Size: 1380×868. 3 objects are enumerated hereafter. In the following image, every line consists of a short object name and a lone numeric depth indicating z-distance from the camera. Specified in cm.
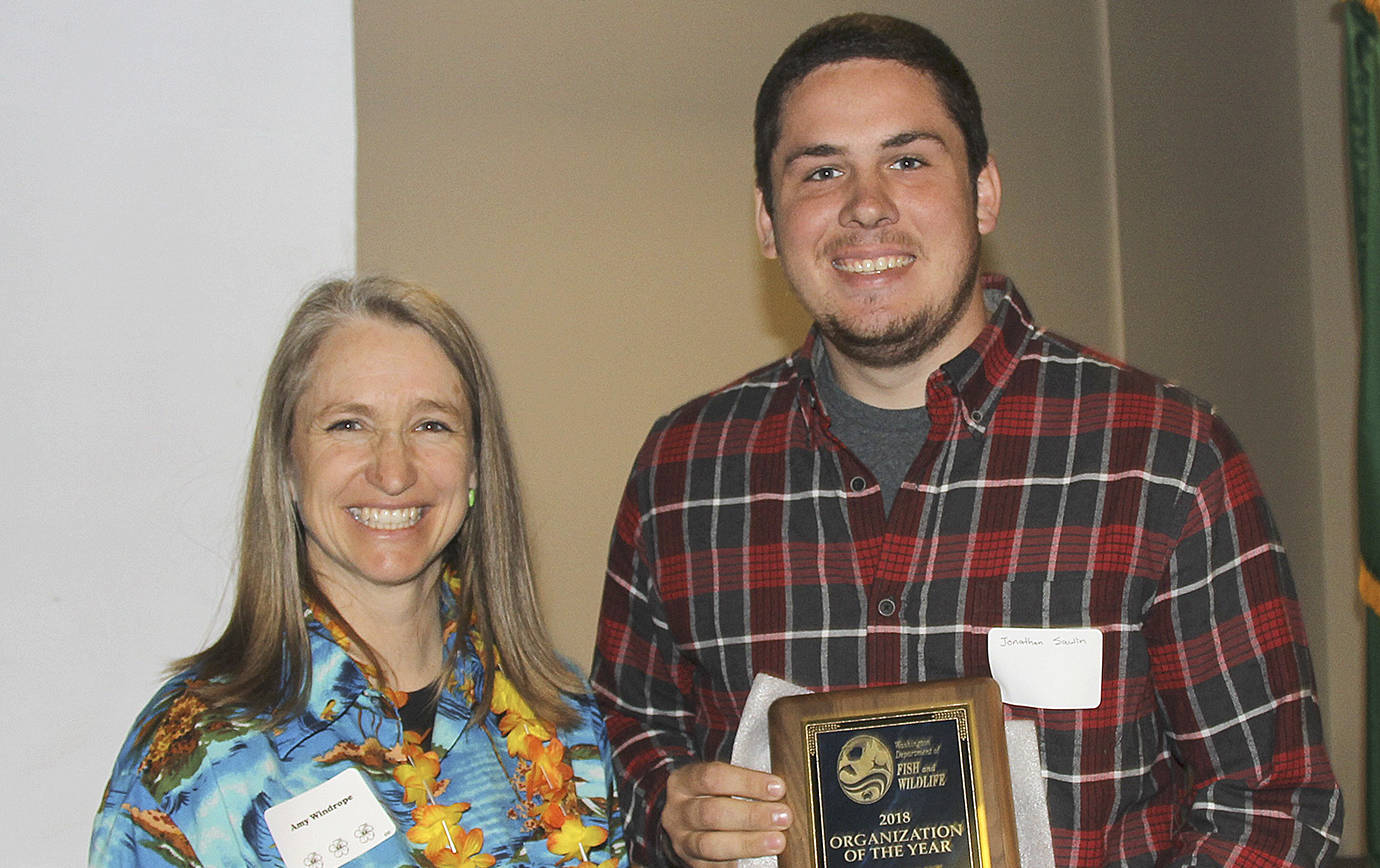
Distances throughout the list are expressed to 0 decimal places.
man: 186
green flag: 275
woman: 183
